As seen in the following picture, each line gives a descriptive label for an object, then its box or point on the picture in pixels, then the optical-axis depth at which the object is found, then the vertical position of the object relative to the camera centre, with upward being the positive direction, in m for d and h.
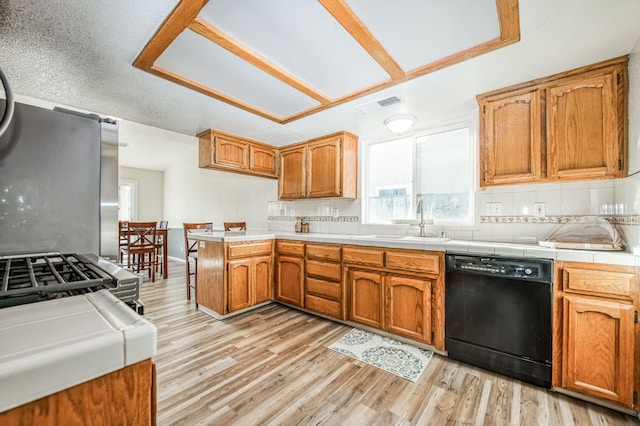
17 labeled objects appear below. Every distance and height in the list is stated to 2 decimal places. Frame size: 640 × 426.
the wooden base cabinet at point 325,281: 2.84 -0.73
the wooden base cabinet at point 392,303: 2.29 -0.81
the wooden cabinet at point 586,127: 1.79 +0.61
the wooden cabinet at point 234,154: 3.21 +0.76
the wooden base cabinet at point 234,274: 2.90 -0.69
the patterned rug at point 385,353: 2.03 -1.15
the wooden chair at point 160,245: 4.90 -0.58
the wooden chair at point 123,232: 4.62 -0.31
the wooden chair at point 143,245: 4.57 -0.54
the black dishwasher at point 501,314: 1.81 -0.72
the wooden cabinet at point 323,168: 3.28 +0.60
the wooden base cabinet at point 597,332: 1.57 -0.71
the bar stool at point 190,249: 3.60 -0.52
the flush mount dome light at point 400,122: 2.60 +0.90
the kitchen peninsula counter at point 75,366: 0.38 -0.23
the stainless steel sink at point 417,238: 2.47 -0.24
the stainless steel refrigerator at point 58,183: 1.20 +0.15
